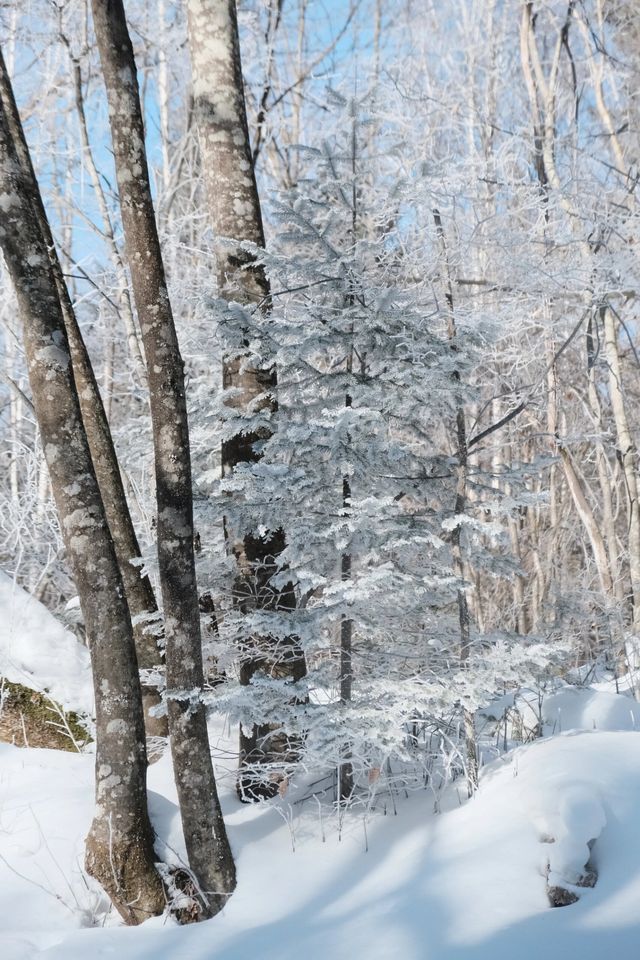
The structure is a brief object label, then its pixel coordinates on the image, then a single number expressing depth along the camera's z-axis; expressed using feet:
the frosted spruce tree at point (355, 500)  12.42
